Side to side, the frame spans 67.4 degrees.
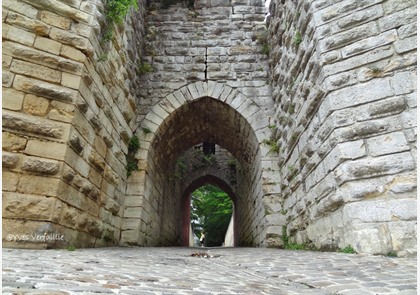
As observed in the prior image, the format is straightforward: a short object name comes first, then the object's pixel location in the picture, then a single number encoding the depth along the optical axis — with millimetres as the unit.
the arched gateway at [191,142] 5438
